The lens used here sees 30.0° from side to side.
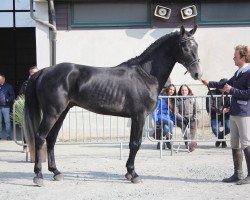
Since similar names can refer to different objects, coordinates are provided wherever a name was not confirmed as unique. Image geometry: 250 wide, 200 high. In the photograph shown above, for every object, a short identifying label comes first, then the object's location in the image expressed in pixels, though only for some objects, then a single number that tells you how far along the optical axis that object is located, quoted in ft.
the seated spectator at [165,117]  29.96
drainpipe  37.04
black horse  20.94
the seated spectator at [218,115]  29.59
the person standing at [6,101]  40.09
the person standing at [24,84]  30.83
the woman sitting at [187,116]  30.19
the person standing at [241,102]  20.22
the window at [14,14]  46.88
